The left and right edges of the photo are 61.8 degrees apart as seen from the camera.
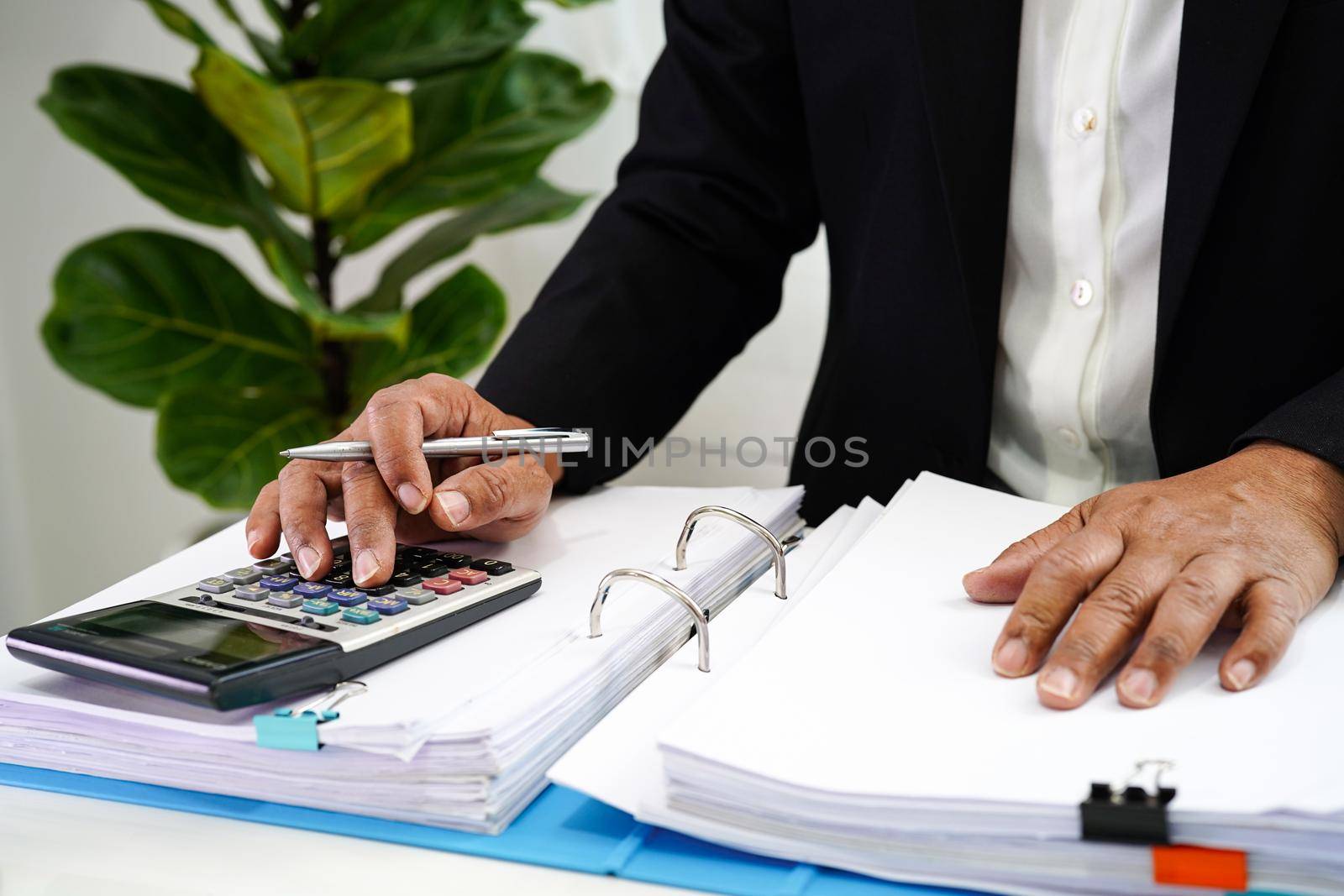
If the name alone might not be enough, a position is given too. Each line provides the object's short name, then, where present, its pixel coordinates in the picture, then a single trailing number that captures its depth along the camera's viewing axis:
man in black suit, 0.58
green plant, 1.41
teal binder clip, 0.47
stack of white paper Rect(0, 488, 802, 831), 0.47
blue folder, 0.43
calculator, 0.49
